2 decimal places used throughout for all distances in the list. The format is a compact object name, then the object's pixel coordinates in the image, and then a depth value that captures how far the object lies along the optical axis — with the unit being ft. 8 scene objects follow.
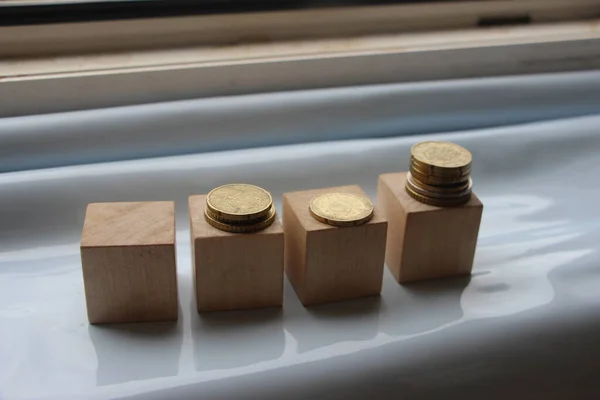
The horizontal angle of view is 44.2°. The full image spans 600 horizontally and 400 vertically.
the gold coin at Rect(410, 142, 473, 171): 1.82
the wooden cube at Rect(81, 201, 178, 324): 1.65
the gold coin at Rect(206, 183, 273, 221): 1.70
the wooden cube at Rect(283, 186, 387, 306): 1.75
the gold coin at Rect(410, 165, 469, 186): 1.83
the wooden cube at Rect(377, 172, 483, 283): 1.85
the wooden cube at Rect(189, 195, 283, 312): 1.70
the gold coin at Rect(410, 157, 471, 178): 1.81
